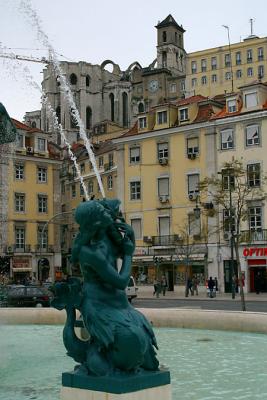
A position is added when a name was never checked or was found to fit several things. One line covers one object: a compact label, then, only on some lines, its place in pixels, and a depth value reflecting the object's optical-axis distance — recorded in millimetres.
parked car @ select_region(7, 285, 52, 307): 28547
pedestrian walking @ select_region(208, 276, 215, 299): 42719
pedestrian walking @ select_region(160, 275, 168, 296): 47847
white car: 38188
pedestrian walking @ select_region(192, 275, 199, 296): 48000
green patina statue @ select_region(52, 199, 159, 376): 6281
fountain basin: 15930
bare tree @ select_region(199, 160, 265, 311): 38375
